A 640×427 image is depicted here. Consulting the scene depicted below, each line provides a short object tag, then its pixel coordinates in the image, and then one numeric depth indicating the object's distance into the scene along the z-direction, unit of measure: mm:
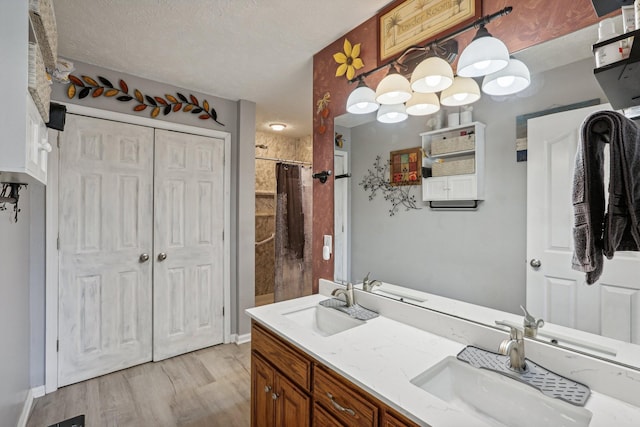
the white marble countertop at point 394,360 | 846
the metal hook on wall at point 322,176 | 2150
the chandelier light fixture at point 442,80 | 1229
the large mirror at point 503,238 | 1040
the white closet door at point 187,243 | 2773
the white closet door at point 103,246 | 2383
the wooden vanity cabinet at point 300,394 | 999
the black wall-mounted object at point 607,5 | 877
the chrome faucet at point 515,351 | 1044
